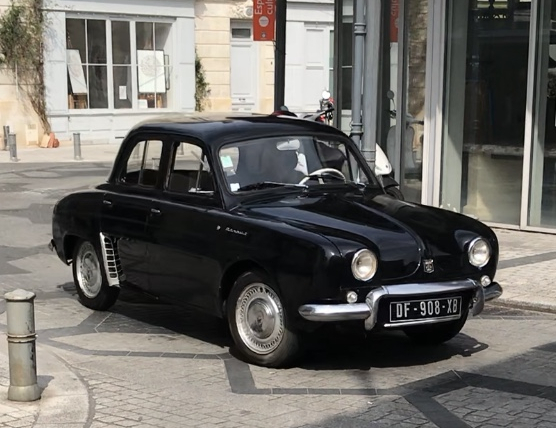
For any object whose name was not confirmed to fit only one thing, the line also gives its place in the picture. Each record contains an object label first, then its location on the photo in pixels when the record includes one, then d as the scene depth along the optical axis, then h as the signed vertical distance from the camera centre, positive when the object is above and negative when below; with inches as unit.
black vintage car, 232.2 -44.1
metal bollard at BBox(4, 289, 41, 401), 214.5 -63.4
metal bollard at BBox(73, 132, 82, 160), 875.4 -63.3
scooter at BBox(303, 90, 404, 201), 403.5 -40.3
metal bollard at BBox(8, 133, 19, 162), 844.6 -61.8
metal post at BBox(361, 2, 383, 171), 397.4 -3.3
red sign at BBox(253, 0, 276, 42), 612.7 +40.9
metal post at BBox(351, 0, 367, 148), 390.0 +5.9
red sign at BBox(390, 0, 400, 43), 540.3 +37.0
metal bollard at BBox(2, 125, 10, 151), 944.6 -59.3
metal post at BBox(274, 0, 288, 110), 545.0 +16.2
